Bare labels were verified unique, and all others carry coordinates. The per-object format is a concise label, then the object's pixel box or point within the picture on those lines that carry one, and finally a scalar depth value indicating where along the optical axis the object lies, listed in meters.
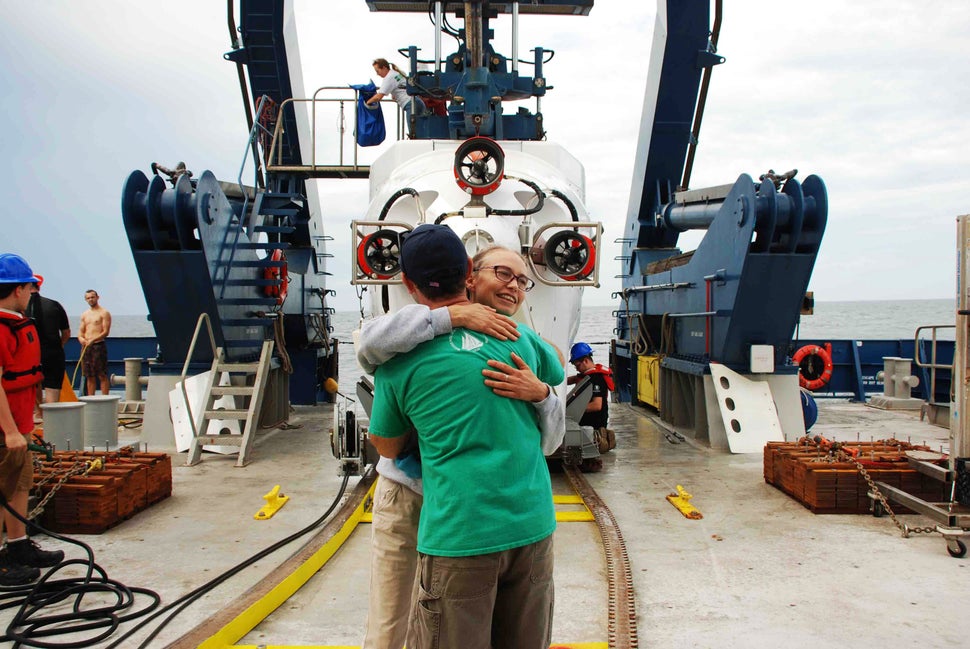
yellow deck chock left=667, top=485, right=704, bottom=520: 5.79
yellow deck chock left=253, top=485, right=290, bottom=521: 5.82
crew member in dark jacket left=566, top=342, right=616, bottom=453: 7.40
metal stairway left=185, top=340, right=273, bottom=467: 7.83
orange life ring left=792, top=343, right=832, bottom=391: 10.69
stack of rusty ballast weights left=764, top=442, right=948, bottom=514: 5.83
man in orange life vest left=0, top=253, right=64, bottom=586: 4.30
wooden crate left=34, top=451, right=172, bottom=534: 5.34
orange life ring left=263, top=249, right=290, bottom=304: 10.36
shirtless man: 11.93
